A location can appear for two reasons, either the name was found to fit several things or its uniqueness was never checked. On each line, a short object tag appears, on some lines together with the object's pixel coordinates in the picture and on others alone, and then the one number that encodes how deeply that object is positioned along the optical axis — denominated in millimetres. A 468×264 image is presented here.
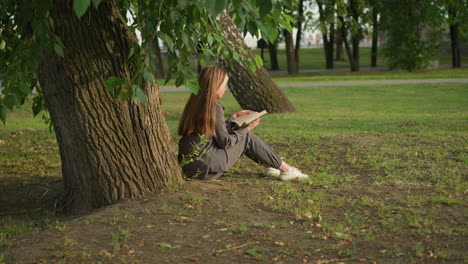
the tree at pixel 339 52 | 53619
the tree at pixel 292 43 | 34188
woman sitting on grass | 5637
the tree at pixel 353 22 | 34062
